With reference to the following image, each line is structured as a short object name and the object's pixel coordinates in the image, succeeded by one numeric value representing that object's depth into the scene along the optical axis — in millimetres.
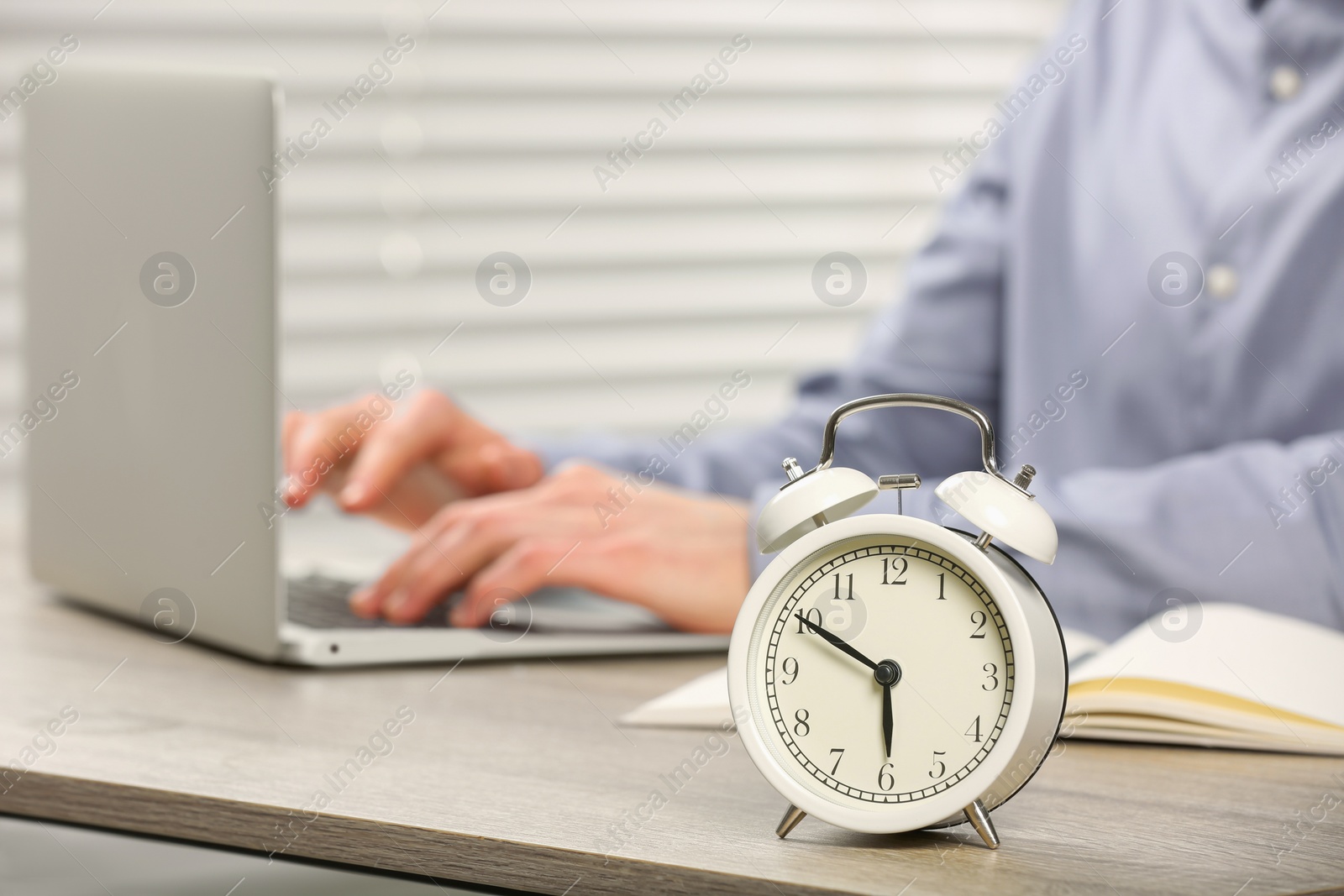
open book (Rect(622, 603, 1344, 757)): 1337
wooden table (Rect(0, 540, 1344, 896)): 1228
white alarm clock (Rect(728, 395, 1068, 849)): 1231
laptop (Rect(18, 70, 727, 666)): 1426
